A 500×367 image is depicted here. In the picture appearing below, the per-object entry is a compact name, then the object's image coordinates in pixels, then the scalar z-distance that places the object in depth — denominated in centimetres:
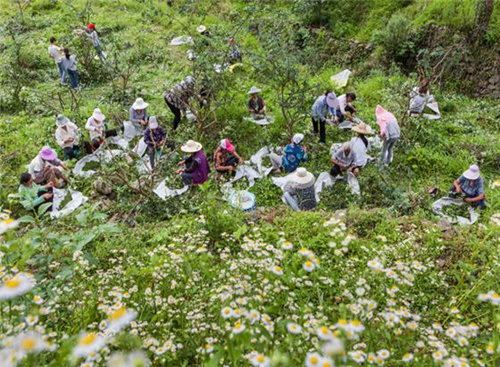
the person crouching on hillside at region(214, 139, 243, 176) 673
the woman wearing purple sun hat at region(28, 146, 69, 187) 642
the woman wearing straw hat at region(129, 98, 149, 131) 779
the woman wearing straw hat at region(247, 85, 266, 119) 840
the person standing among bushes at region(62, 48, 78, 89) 984
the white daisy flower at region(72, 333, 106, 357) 161
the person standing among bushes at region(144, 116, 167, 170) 718
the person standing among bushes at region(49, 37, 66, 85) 1003
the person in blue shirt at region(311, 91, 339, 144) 755
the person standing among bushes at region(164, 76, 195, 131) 788
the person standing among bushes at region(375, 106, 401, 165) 688
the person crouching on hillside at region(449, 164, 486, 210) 566
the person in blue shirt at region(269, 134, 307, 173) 686
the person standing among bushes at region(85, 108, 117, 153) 751
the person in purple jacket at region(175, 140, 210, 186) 635
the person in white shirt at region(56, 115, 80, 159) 731
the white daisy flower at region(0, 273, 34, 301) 178
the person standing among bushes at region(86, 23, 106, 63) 1026
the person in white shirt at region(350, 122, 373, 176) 659
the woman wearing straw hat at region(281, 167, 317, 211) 587
